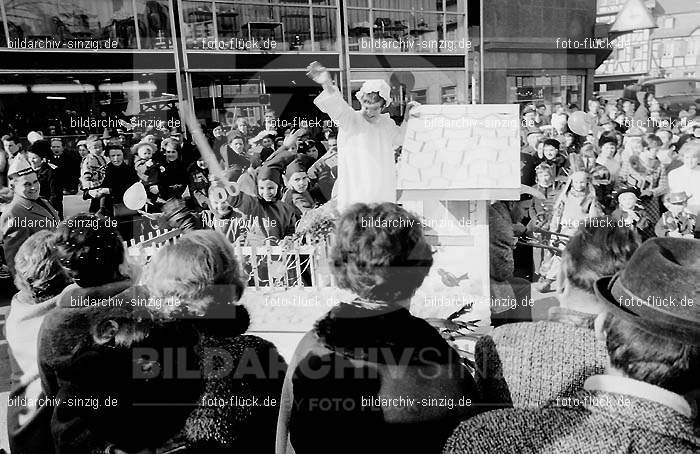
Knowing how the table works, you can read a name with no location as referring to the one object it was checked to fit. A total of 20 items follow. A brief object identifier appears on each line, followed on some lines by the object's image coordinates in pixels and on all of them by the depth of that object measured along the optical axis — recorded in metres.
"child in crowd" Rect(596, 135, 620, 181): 6.18
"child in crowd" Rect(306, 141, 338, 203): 6.66
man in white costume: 4.79
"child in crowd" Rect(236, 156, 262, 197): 5.20
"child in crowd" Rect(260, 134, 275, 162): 7.85
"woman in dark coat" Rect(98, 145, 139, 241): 5.89
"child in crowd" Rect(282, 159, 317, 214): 5.05
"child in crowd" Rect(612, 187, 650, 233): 4.61
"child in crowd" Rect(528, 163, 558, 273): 4.62
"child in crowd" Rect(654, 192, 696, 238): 4.67
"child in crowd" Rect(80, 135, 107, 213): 5.89
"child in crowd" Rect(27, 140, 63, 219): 6.82
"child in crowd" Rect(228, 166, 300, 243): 4.61
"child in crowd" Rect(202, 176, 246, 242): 4.74
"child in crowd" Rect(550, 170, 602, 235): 4.68
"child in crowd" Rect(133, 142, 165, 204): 6.42
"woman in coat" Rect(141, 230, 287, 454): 1.65
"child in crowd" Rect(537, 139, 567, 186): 6.30
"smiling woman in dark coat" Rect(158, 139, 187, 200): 6.47
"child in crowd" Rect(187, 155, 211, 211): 6.22
